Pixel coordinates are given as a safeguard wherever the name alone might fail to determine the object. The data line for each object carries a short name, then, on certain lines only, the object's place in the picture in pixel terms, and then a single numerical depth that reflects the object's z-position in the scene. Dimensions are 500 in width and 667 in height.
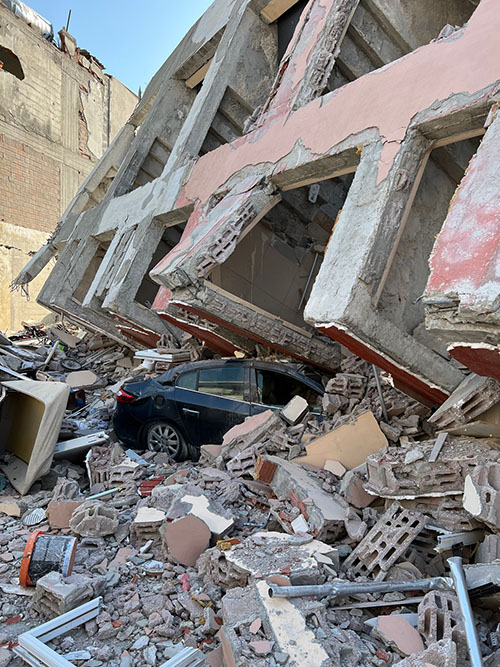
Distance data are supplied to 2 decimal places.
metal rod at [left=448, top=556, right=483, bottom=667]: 2.36
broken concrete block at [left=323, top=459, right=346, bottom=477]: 4.97
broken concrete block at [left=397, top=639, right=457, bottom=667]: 2.28
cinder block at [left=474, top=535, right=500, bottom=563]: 3.20
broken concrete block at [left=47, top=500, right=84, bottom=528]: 4.59
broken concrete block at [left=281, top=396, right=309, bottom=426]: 6.16
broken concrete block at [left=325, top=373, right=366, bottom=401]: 6.31
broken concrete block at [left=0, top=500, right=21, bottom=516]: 5.07
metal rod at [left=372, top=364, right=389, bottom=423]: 5.75
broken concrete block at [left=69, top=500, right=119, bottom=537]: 4.27
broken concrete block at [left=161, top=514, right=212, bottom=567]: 3.84
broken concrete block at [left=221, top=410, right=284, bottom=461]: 5.79
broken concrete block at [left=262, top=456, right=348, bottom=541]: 3.89
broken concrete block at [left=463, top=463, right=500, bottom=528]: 3.32
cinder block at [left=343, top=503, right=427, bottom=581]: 3.48
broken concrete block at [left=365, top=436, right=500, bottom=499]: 3.93
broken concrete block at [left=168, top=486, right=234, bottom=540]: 4.06
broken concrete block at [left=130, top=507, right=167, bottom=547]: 4.20
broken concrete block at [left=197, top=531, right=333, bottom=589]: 3.18
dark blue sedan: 6.54
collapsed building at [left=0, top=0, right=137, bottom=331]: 20.03
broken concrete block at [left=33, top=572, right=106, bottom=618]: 3.21
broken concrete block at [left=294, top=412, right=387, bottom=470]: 5.20
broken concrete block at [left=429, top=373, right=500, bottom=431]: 4.35
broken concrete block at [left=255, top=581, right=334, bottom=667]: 2.46
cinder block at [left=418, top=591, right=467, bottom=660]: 2.57
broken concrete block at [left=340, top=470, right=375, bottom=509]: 4.38
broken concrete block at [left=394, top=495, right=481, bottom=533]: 3.68
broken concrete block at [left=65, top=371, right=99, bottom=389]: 11.72
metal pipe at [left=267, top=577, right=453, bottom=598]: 2.82
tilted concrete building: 4.55
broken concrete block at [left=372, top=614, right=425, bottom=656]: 2.67
